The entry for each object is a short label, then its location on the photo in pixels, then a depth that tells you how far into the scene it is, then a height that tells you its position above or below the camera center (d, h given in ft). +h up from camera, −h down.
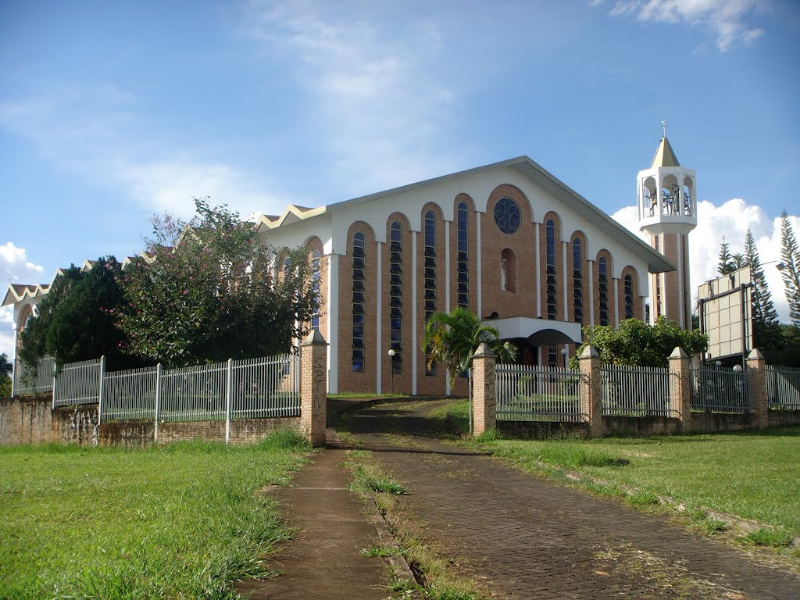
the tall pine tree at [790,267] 169.20 +24.28
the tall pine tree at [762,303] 170.91 +17.26
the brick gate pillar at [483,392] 56.54 -0.36
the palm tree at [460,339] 85.30 +5.01
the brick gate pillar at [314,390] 49.98 -0.17
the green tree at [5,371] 139.62 +3.07
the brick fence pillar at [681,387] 67.26 -0.07
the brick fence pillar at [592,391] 61.11 -0.34
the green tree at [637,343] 83.10 +4.38
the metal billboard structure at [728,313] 78.69 +7.19
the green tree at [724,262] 189.26 +28.44
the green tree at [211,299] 65.21 +7.22
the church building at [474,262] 104.83 +17.74
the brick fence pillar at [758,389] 74.79 -0.29
